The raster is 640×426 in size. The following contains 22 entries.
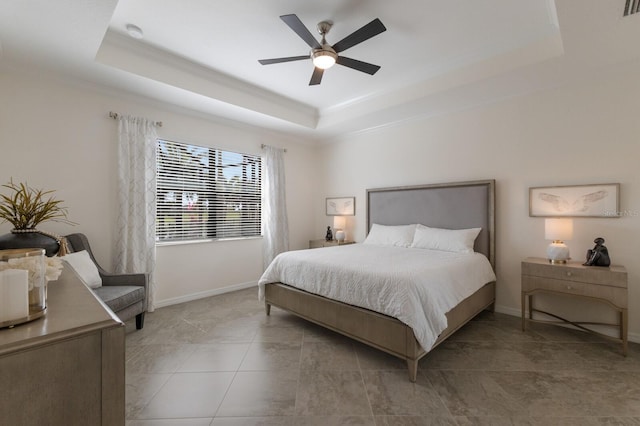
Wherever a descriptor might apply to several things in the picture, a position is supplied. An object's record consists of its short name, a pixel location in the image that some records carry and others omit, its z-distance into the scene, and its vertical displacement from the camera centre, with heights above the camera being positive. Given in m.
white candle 0.74 -0.23
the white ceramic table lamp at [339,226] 4.80 -0.25
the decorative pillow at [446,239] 3.31 -0.35
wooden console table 0.63 -0.40
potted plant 1.84 -0.13
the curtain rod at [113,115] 3.17 +1.17
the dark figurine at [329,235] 5.14 -0.44
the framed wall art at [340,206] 4.98 +0.13
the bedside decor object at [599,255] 2.54 -0.42
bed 2.12 -0.83
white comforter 2.06 -0.61
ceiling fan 2.06 +1.41
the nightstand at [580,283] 2.34 -0.68
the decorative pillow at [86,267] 2.55 -0.51
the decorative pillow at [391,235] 3.83 -0.34
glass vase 0.74 -0.21
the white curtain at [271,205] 4.70 +0.14
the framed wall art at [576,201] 2.69 +0.11
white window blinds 3.70 +0.31
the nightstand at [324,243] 4.72 -0.55
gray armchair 2.55 -0.75
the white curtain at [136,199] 3.21 +0.19
